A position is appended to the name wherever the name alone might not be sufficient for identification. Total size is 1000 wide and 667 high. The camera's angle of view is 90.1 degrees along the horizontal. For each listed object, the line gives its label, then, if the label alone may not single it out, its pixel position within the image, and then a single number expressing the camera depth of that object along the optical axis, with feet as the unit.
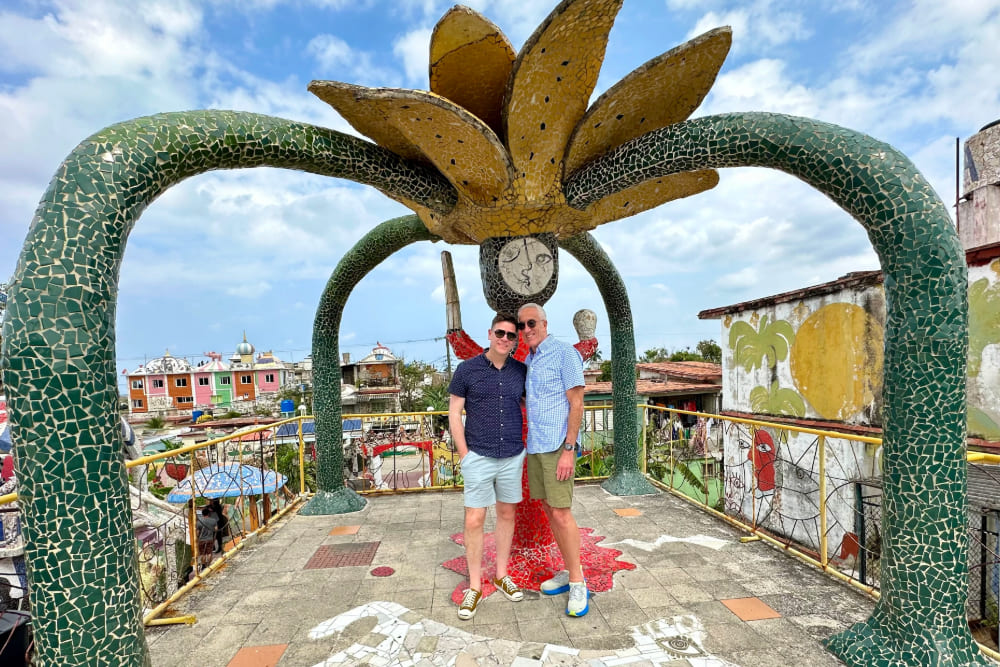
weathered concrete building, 20.34
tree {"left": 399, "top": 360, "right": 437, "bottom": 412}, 106.52
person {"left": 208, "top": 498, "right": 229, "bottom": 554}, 24.95
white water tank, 34.40
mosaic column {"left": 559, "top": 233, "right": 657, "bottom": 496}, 18.21
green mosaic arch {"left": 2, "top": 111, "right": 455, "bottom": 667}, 5.93
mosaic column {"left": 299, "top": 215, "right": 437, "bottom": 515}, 16.22
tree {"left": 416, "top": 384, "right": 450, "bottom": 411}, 84.02
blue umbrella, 24.06
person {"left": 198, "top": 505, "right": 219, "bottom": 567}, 23.94
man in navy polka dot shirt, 9.64
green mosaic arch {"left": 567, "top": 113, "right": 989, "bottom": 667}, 7.20
